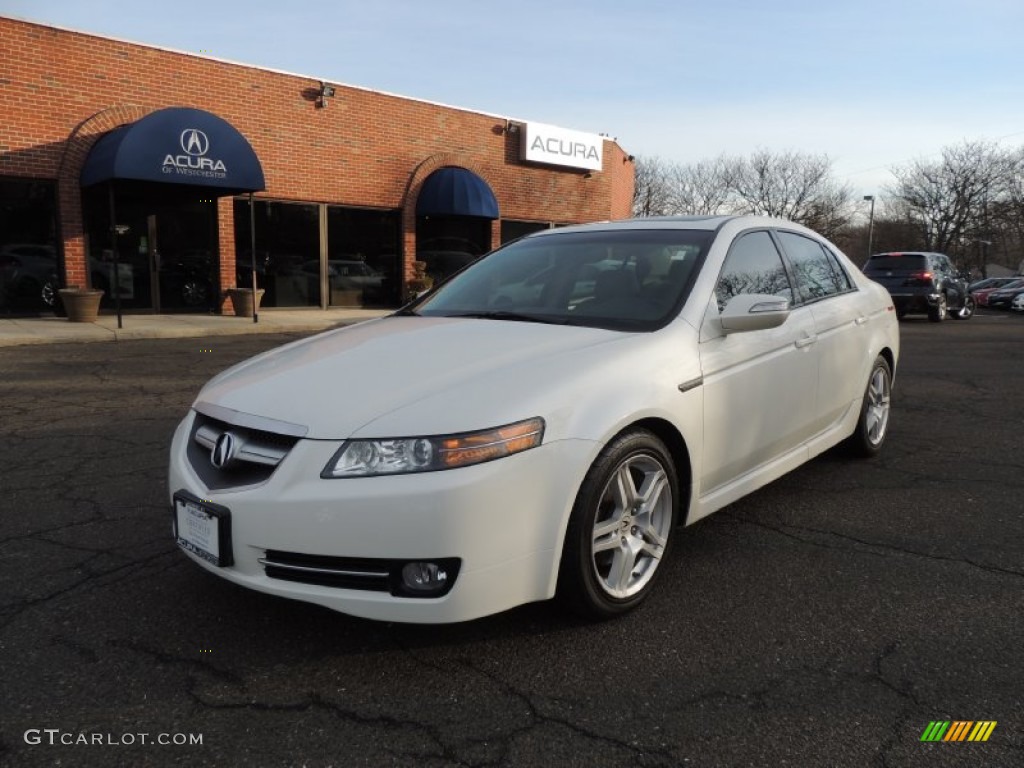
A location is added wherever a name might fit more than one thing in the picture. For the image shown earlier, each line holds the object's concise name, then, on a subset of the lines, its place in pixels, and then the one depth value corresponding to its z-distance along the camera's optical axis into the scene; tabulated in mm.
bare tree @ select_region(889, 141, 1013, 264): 55844
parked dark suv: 18484
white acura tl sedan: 2357
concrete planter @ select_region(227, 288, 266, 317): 15000
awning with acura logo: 12289
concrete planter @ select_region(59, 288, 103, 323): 13000
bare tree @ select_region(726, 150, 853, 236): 57719
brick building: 12961
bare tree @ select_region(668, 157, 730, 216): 60000
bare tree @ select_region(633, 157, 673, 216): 60938
